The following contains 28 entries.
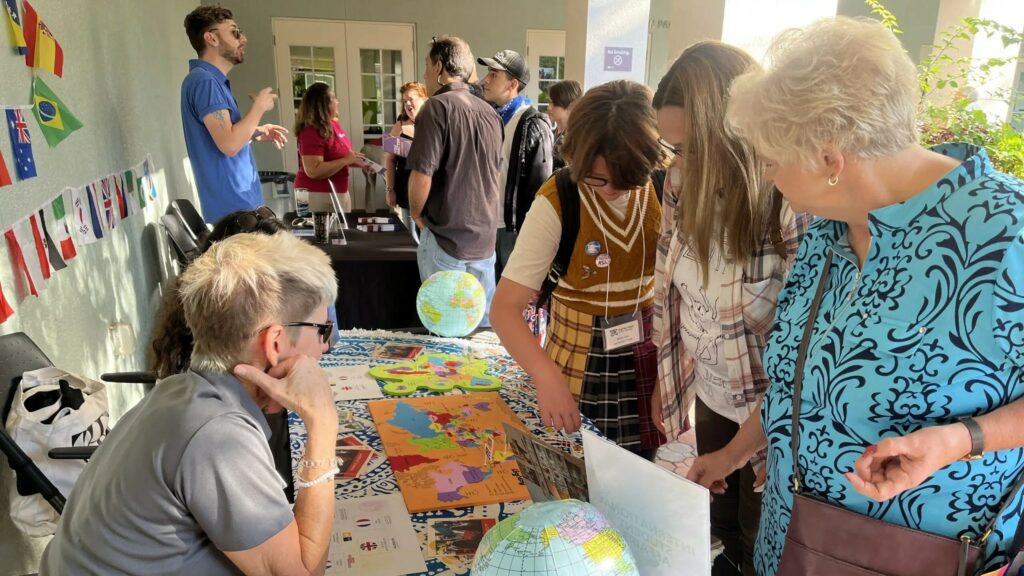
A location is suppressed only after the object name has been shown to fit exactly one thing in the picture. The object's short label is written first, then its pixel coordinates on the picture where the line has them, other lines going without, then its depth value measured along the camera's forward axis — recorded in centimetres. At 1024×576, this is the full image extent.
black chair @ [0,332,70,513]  146
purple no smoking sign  434
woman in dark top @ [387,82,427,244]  398
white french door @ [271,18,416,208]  748
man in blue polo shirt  303
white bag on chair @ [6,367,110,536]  154
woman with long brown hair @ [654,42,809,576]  127
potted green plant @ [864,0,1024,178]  277
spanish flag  199
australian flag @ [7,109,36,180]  180
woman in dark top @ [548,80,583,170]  409
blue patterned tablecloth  123
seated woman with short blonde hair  90
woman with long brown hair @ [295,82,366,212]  448
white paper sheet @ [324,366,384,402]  175
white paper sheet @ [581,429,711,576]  79
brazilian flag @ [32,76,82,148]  202
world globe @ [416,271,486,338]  214
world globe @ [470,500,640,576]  71
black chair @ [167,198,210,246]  389
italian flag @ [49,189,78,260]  213
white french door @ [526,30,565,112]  805
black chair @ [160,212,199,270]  348
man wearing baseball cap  367
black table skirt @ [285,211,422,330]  344
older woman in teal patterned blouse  81
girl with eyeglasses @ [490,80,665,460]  145
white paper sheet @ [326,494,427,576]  108
